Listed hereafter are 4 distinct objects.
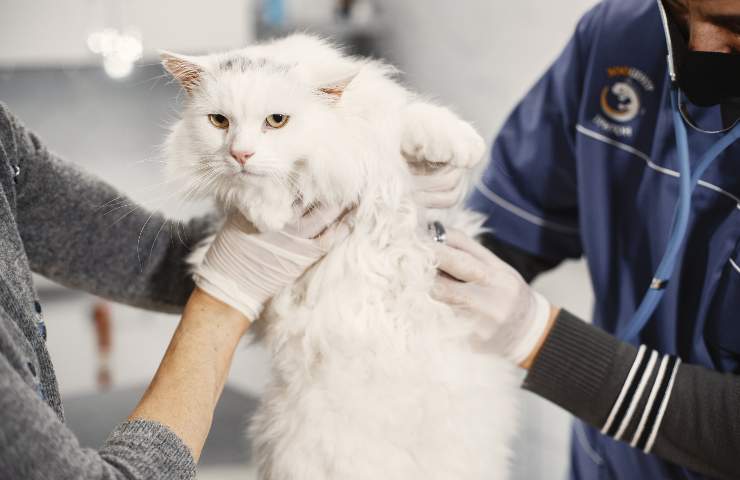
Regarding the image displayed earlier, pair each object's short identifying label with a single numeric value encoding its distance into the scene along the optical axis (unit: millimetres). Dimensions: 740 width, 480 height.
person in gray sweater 616
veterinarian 952
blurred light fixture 1656
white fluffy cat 884
